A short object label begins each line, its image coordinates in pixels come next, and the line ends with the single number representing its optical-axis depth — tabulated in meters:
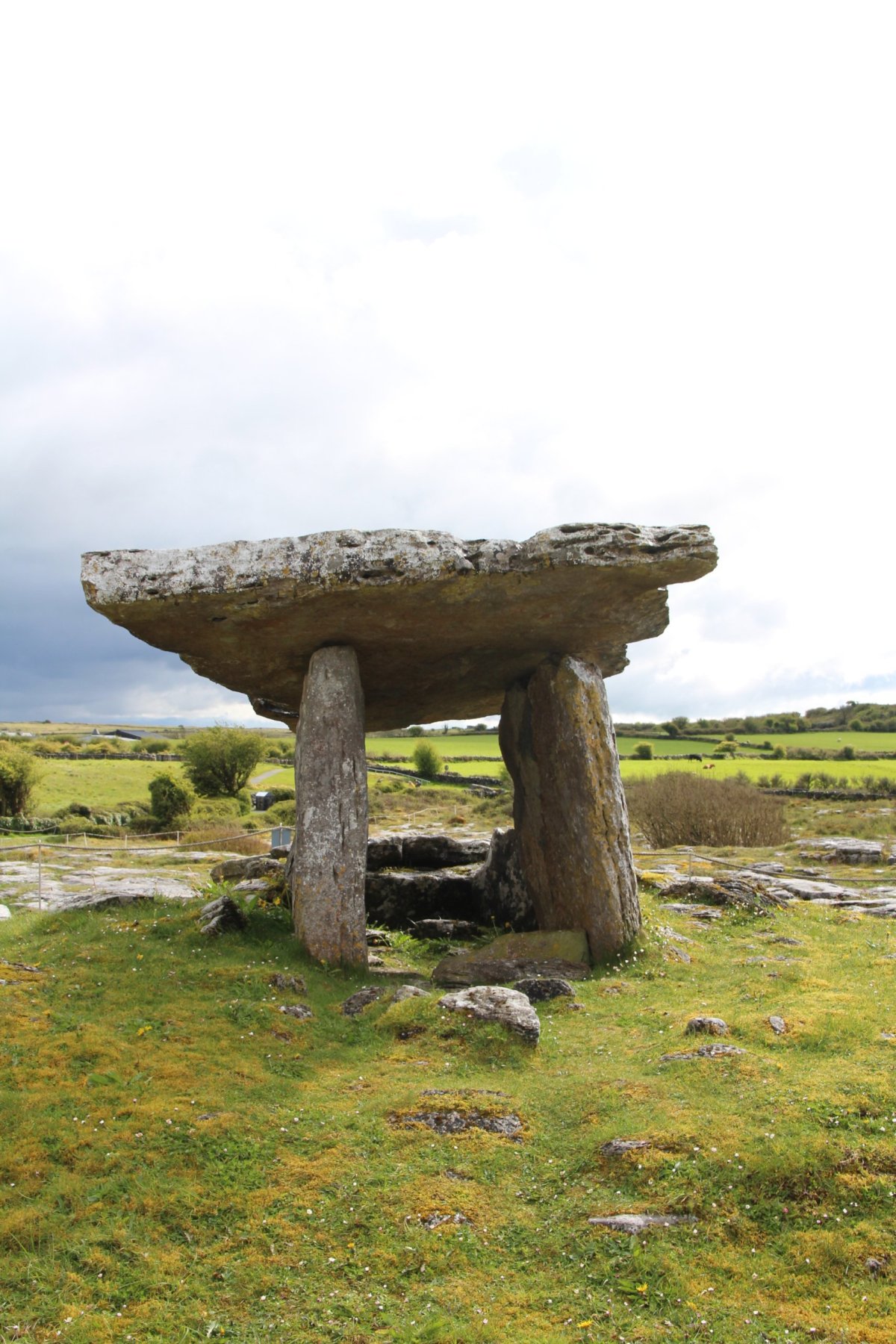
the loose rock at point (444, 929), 14.43
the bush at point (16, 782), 33.91
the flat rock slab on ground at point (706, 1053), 7.47
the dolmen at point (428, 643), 10.77
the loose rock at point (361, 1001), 9.41
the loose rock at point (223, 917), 11.34
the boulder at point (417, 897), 15.45
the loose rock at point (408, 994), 9.27
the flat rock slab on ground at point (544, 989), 10.05
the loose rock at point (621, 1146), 6.01
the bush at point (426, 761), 51.78
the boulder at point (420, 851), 17.20
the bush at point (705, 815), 27.46
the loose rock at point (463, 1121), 6.57
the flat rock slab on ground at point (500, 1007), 8.27
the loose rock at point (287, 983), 9.69
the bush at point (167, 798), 33.81
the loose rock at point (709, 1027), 8.12
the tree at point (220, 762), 40.50
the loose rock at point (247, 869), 15.31
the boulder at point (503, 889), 14.80
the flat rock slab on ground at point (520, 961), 11.11
